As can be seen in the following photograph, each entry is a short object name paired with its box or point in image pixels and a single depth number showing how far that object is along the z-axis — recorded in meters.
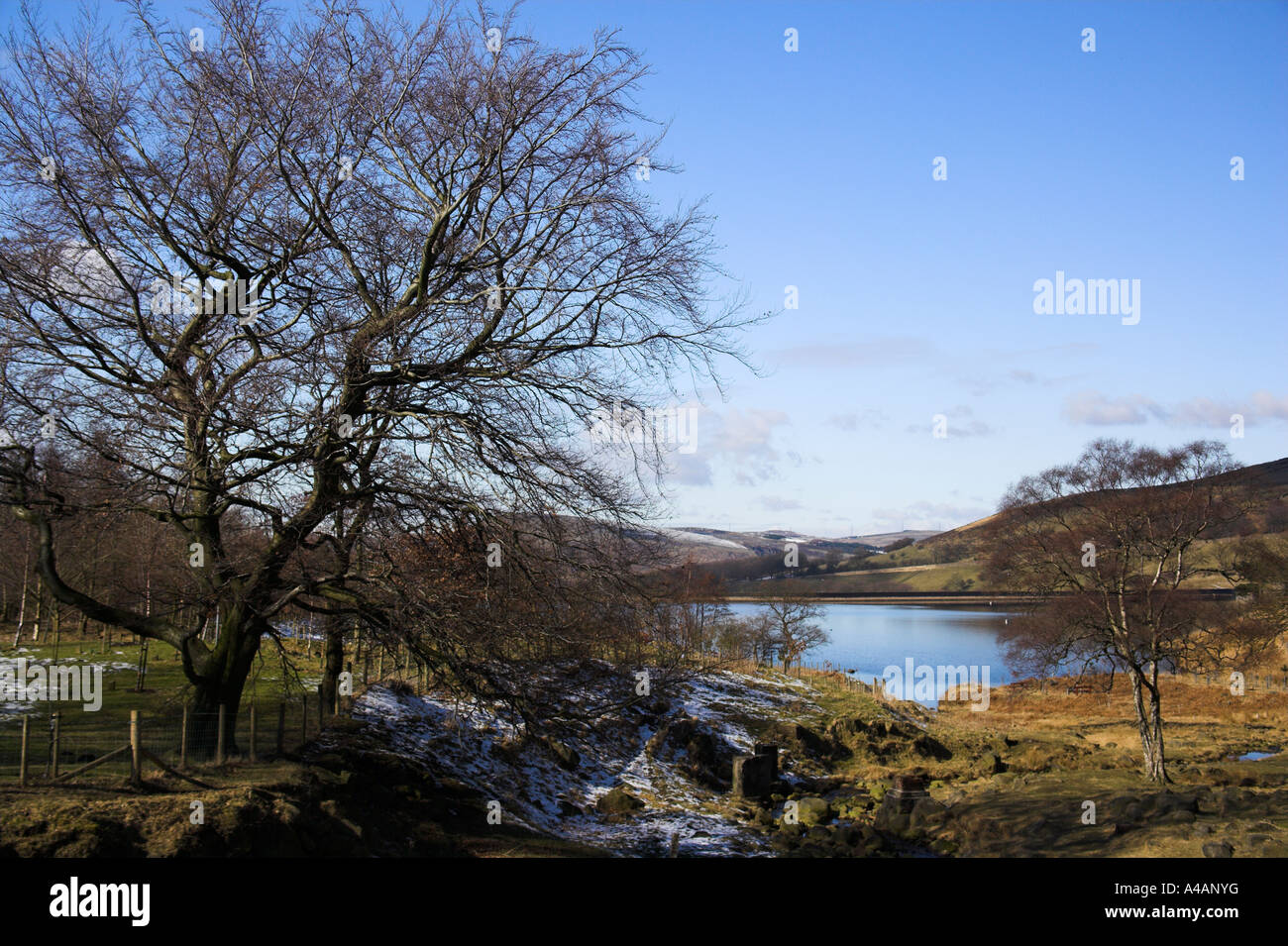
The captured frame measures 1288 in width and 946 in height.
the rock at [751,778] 23.11
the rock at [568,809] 18.09
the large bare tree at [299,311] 11.27
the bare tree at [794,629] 54.56
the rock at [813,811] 20.84
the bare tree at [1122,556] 24.84
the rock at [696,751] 23.95
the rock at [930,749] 29.64
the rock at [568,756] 20.60
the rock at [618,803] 18.80
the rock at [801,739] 28.61
